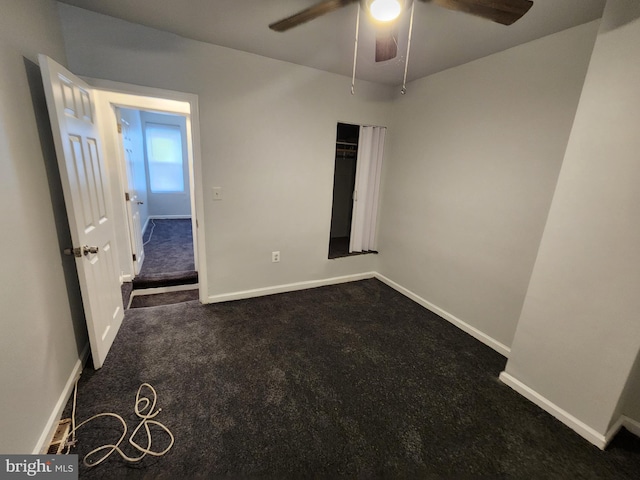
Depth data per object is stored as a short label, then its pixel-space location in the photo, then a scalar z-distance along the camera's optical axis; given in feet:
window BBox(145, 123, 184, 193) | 19.54
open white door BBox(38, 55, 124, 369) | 4.88
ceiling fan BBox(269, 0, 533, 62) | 3.87
